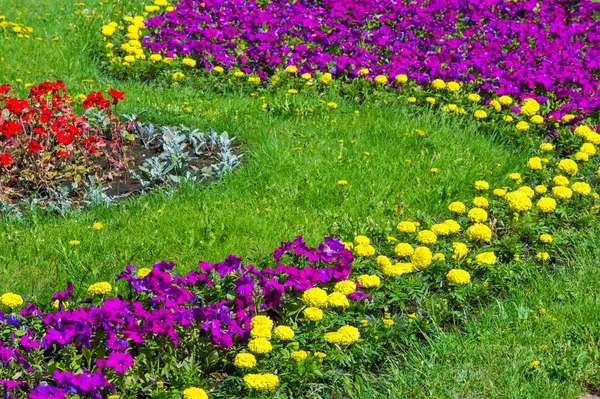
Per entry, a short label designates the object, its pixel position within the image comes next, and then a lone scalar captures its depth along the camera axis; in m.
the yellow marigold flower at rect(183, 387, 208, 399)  3.61
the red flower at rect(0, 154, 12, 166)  5.65
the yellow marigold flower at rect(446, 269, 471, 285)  4.63
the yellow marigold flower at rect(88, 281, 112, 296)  4.23
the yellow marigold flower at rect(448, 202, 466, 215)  5.38
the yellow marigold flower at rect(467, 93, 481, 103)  7.42
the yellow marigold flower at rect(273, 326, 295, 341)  4.00
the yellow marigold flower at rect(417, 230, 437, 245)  5.02
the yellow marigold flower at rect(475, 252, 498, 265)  4.84
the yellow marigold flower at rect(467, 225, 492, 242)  5.11
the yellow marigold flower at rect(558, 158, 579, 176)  6.02
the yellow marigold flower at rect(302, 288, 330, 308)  4.27
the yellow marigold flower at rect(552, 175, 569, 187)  5.79
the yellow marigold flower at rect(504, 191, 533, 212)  5.37
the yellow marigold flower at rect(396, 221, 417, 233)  5.14
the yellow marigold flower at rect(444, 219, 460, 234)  5.11
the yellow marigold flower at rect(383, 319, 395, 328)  4.26
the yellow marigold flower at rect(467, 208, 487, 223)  5.27
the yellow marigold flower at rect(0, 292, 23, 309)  4.09
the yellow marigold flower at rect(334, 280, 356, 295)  4.44
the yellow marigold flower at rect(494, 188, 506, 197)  5.66
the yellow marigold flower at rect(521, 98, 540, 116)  7.12
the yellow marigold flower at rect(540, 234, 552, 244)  5.19
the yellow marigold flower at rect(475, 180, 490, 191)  5.71
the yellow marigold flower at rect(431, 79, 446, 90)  7.64
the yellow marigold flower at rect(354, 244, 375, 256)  4.80
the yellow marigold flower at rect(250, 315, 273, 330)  4.06
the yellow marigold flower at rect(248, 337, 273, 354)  3.86
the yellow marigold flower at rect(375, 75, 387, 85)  7.80
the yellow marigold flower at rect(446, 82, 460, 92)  7.58
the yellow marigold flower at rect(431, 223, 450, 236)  5.10
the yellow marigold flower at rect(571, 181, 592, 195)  5.67
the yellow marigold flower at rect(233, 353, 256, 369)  3.81
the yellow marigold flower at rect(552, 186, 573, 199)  5.60
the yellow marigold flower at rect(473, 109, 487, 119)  7.16
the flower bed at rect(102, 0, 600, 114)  7.96
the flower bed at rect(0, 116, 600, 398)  3.87
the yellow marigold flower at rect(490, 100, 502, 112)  7.26
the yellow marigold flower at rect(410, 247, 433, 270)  4.77
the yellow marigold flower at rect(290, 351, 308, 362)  3.92
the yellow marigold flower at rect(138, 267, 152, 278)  4.37
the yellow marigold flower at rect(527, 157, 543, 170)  6.05
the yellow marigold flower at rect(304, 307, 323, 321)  4.12
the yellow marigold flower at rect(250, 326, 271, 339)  3.98
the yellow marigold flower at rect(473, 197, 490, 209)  5.42
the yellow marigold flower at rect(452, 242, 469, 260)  4.89
